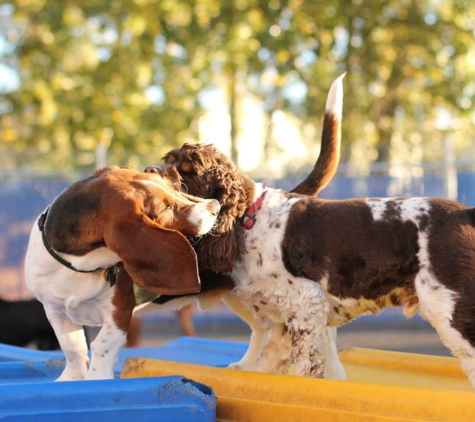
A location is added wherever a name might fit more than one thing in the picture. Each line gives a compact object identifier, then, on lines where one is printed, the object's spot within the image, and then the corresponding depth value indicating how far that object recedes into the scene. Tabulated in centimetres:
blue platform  305
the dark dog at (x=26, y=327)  737
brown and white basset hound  333
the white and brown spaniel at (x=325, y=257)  337
